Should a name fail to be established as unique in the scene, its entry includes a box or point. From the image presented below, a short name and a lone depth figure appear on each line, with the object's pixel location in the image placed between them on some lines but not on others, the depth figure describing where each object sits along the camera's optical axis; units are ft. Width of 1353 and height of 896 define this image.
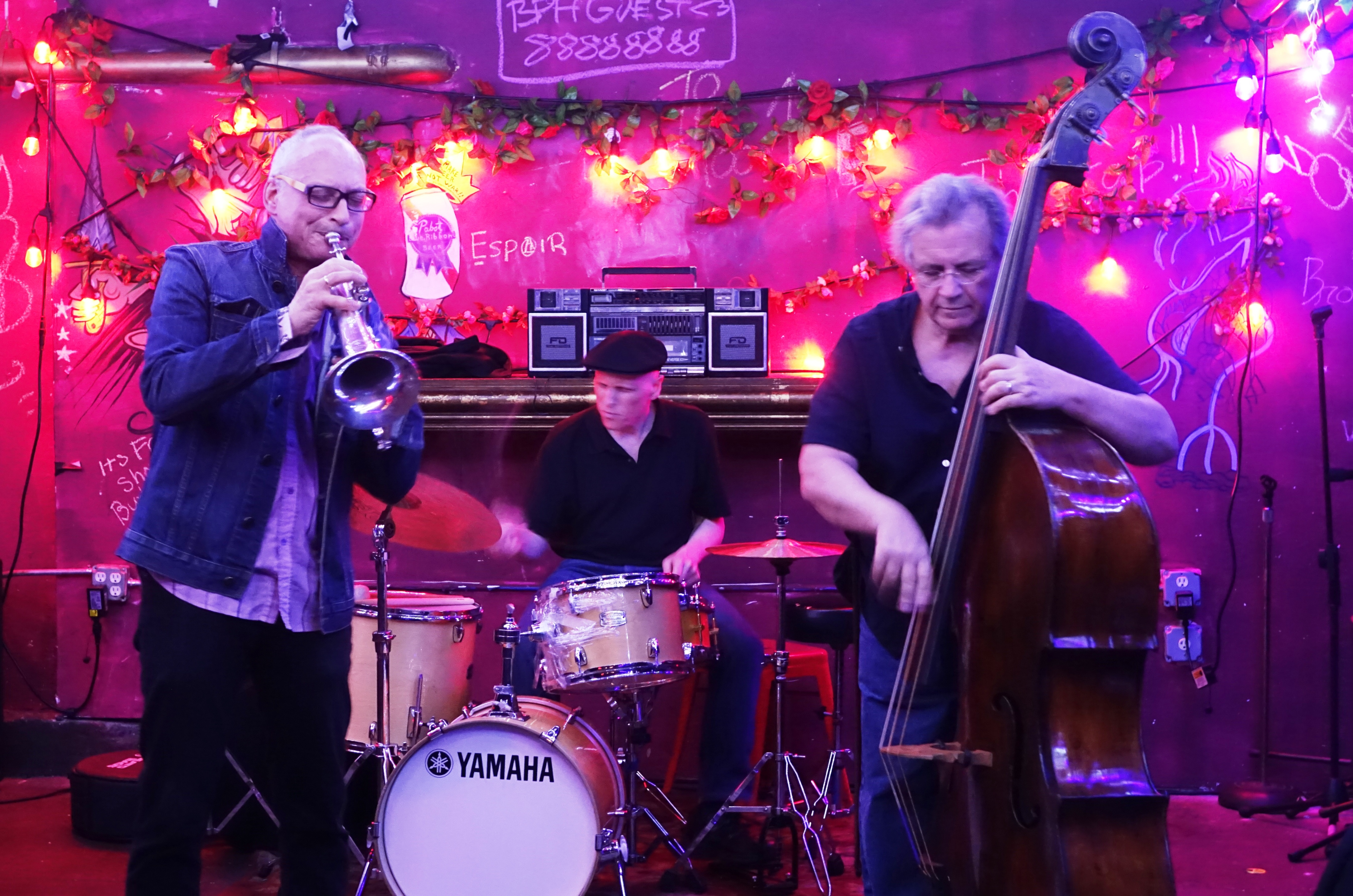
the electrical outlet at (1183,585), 15.71
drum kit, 11.36
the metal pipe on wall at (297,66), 16.70
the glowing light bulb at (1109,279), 16.10
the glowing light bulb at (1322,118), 15.62
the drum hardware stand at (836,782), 13.19
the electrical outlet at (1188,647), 15.75
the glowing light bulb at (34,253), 17.07
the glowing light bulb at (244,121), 16.87
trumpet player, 7.16
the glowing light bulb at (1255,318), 15.78
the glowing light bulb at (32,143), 16.97
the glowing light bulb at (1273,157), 15.70
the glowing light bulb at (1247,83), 15.65
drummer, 13.91
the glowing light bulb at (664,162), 16.56
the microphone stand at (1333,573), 13.99
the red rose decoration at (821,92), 16.19
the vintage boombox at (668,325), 15.55
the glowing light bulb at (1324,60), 15.47
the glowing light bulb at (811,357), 16.60
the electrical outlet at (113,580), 16.80
